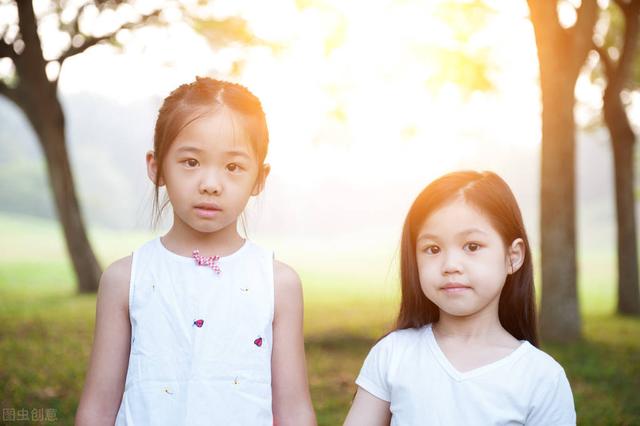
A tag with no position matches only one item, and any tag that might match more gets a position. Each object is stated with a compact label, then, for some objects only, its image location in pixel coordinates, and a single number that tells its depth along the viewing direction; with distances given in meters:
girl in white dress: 2.30
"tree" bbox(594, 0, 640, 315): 10.38
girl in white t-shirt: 2.30
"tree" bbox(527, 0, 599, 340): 7.74
